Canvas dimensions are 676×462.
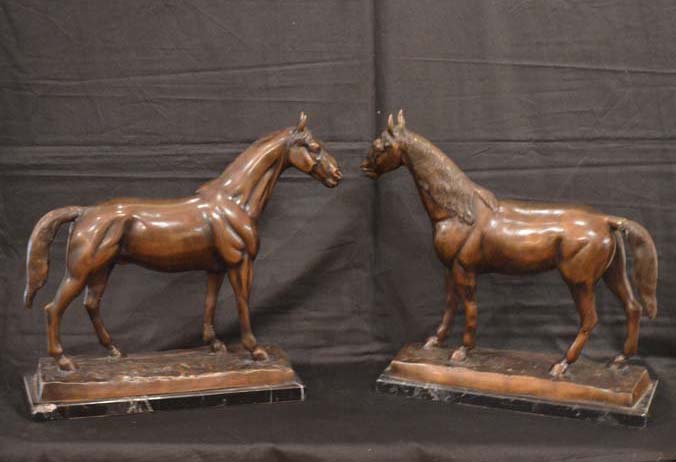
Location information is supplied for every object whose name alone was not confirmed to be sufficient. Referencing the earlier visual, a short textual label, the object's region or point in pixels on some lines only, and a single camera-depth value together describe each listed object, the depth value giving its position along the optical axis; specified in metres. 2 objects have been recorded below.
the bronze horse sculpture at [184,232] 1.79
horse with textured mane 1.80
